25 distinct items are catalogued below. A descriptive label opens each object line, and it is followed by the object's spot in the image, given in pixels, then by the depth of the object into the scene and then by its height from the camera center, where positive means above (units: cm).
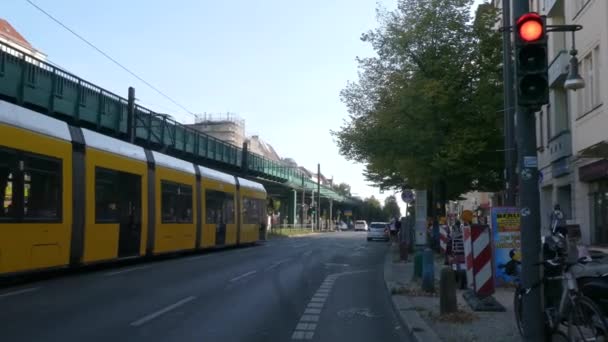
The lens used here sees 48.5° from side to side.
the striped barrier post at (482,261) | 1190 -65
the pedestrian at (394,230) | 4469 -37
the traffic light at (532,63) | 759 +184
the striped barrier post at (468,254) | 1319 -58
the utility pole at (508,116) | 1825 +300
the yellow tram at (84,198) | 1380 +64
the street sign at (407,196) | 2938 +124
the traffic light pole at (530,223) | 770 +2
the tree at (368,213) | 14754 +254
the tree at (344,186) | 18091 +1049
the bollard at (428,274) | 1415 -105
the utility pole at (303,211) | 7961 +159
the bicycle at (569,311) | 681 -90
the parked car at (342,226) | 11614 -33
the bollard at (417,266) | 1647 -103
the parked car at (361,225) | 9975 -11
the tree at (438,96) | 2812 +542
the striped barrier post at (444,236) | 2225 -37
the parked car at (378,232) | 5397 -61
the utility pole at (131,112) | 3209 +525
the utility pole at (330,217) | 10399 +100
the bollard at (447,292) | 1079 -108
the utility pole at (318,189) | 8708 +462
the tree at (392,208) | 11364 +302
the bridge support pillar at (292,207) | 8462 +218
